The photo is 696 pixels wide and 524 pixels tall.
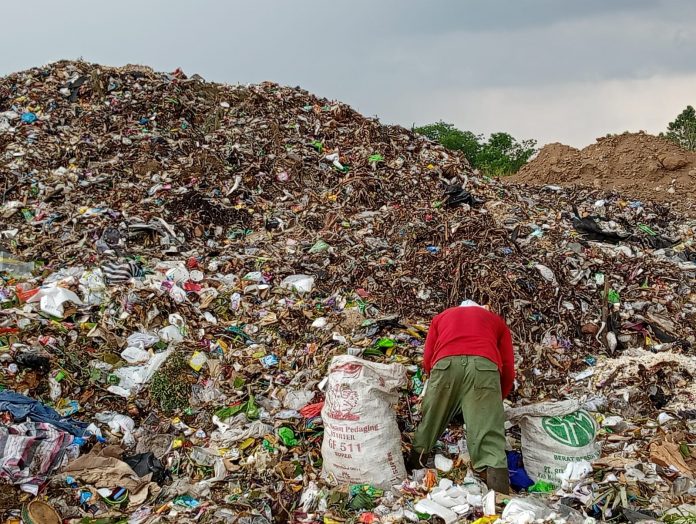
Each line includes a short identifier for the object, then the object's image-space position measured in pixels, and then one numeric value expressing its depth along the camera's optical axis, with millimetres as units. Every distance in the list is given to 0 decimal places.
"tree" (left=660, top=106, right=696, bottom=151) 20150
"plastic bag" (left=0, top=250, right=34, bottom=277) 5922
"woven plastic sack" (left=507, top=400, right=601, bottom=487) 3512
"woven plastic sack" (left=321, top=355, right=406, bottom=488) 3396
